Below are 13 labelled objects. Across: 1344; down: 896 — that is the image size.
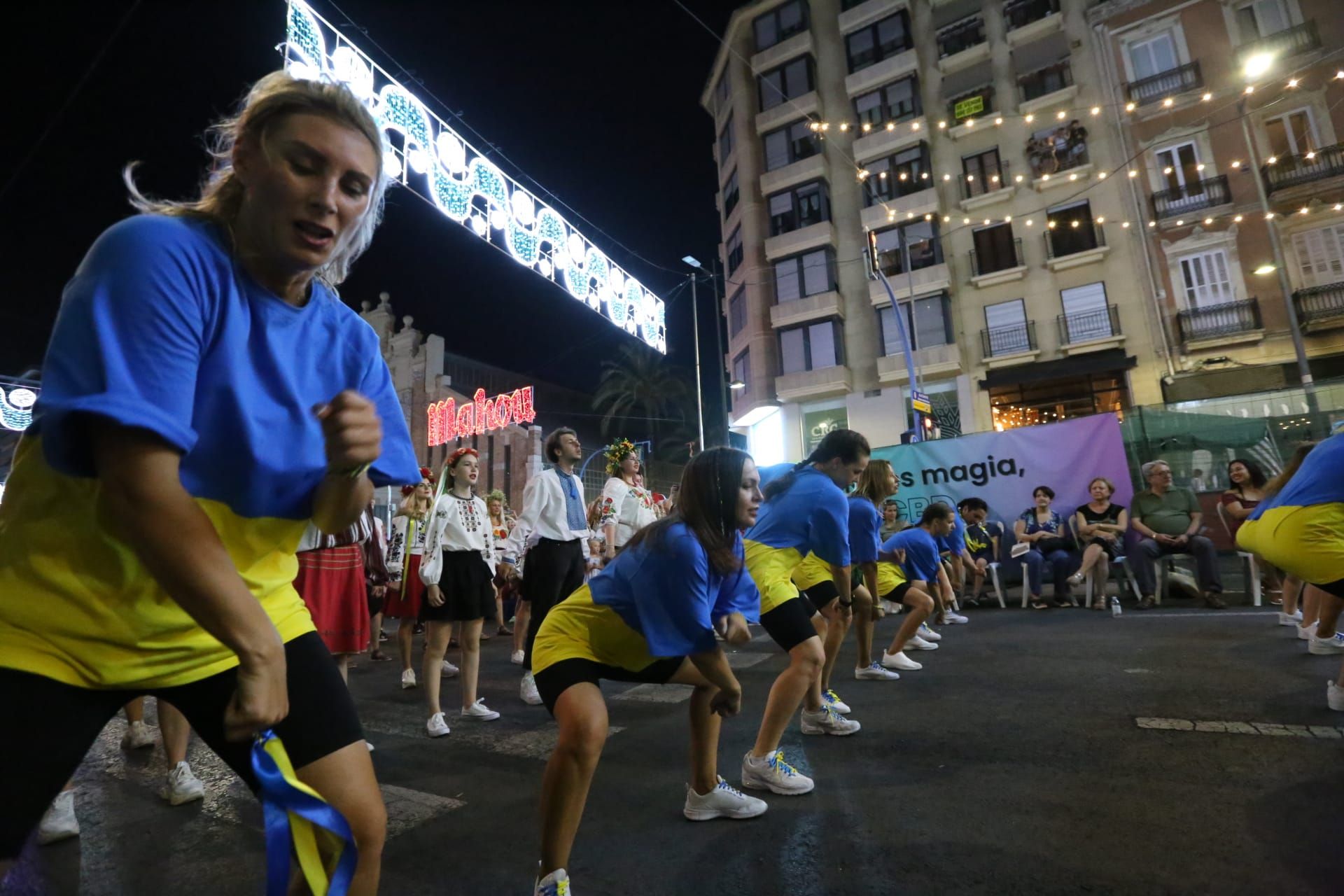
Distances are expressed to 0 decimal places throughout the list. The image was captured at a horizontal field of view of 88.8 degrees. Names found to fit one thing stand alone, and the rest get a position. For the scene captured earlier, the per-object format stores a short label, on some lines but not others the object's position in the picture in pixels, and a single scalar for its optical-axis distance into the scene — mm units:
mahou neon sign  29516
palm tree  35281
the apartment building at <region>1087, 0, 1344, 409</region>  18375
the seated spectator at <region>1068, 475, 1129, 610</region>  8500
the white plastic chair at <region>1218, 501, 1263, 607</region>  7684
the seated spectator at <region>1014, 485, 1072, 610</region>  9047
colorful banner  9625
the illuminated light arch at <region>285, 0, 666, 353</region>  7555
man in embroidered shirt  5543
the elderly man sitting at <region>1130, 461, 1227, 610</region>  7871
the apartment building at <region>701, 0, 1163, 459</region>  21125
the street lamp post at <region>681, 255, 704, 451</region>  15711
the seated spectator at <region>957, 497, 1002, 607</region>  9617
